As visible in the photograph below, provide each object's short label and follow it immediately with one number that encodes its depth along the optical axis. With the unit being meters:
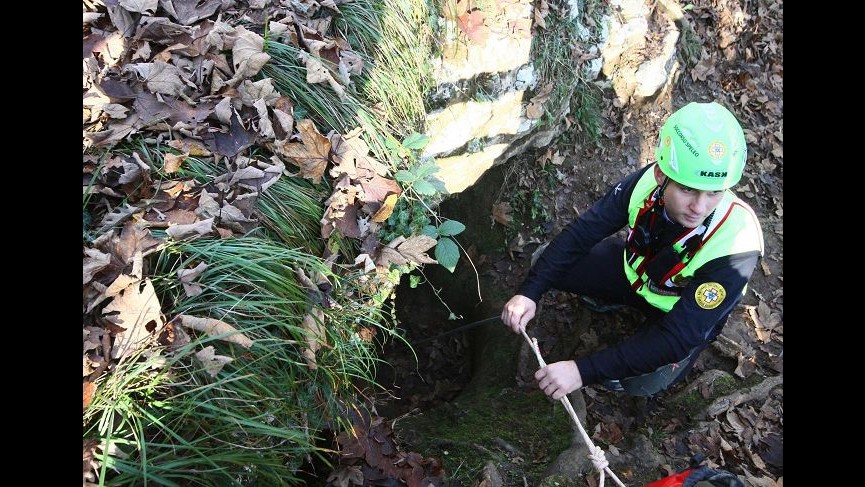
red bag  2.04
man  2.61
